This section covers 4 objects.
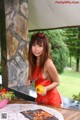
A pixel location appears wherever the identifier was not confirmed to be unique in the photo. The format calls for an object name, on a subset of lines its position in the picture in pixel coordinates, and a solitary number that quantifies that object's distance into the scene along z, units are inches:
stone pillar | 78.5
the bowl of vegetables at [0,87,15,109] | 50.5
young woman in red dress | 52.2
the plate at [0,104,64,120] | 45.7
